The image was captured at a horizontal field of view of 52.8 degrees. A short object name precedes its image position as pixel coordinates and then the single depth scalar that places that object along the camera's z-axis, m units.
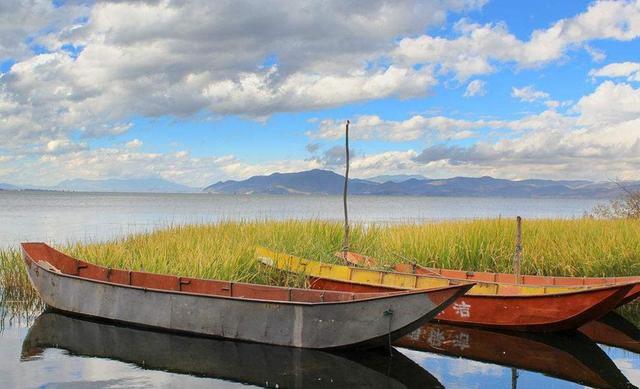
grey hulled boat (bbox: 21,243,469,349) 9.13
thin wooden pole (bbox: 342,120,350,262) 14.44
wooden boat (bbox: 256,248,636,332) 10.47
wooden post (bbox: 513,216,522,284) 12.23
